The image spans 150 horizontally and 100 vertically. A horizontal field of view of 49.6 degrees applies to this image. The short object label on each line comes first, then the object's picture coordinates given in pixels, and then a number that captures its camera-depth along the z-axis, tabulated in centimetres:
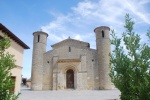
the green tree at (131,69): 450
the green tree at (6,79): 454
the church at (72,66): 2458
